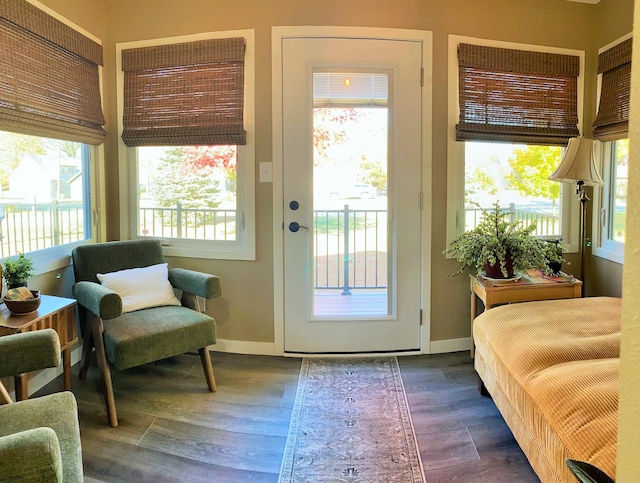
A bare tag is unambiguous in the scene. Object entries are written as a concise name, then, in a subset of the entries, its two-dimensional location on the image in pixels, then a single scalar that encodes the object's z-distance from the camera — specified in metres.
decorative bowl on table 1.90
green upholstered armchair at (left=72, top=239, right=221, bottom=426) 2.04
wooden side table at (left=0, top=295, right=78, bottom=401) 1.82
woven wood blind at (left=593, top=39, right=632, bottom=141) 2.62
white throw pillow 2.44
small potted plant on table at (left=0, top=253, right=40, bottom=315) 1.91
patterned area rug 1.71
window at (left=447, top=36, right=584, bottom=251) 2.76
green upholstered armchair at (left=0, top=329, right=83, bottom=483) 0.96
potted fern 2.44
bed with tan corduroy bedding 1.25
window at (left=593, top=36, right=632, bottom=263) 2.65
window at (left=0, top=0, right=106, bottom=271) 2.15
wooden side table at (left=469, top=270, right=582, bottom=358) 2.44
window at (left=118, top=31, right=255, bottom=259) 2.70
